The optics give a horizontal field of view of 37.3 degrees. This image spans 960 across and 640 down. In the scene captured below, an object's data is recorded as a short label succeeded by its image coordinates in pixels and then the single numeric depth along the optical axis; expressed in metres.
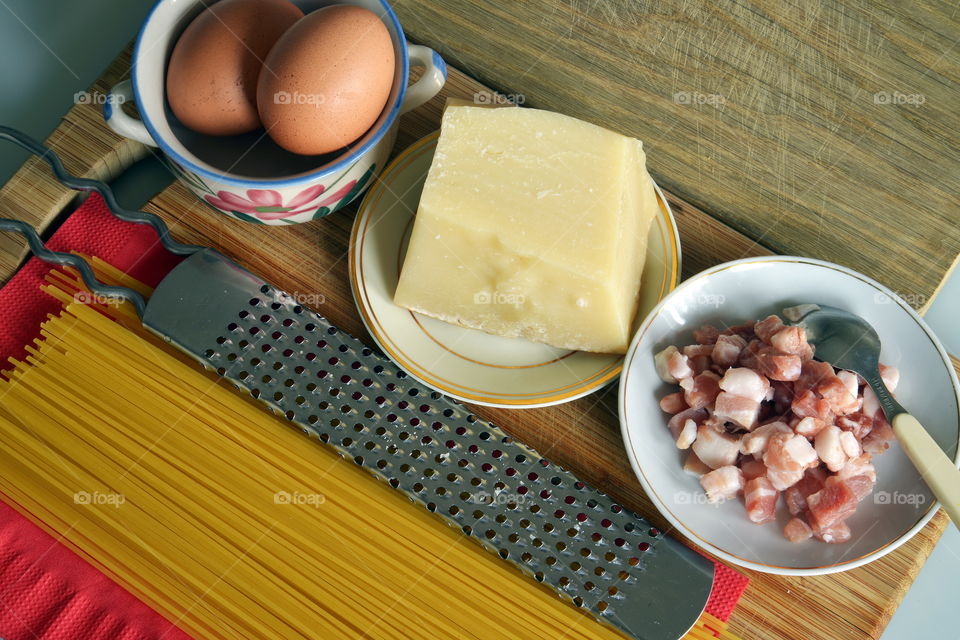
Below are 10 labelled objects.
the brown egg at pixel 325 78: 0.53
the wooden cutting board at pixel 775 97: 0.61
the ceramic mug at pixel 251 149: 0.54
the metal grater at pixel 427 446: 0.55
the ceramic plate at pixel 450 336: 0.57
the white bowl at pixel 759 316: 0.55
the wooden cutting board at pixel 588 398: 0.57
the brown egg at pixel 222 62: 0.55
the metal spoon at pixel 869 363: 0.54
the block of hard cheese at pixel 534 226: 0.55
